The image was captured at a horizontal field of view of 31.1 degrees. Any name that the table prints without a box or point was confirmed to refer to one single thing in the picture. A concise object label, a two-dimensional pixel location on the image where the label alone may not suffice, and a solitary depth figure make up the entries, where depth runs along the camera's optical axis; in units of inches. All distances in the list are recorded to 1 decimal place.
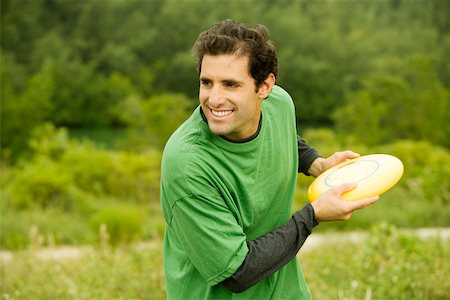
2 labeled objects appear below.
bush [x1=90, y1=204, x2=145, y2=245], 378.0
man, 108.6
